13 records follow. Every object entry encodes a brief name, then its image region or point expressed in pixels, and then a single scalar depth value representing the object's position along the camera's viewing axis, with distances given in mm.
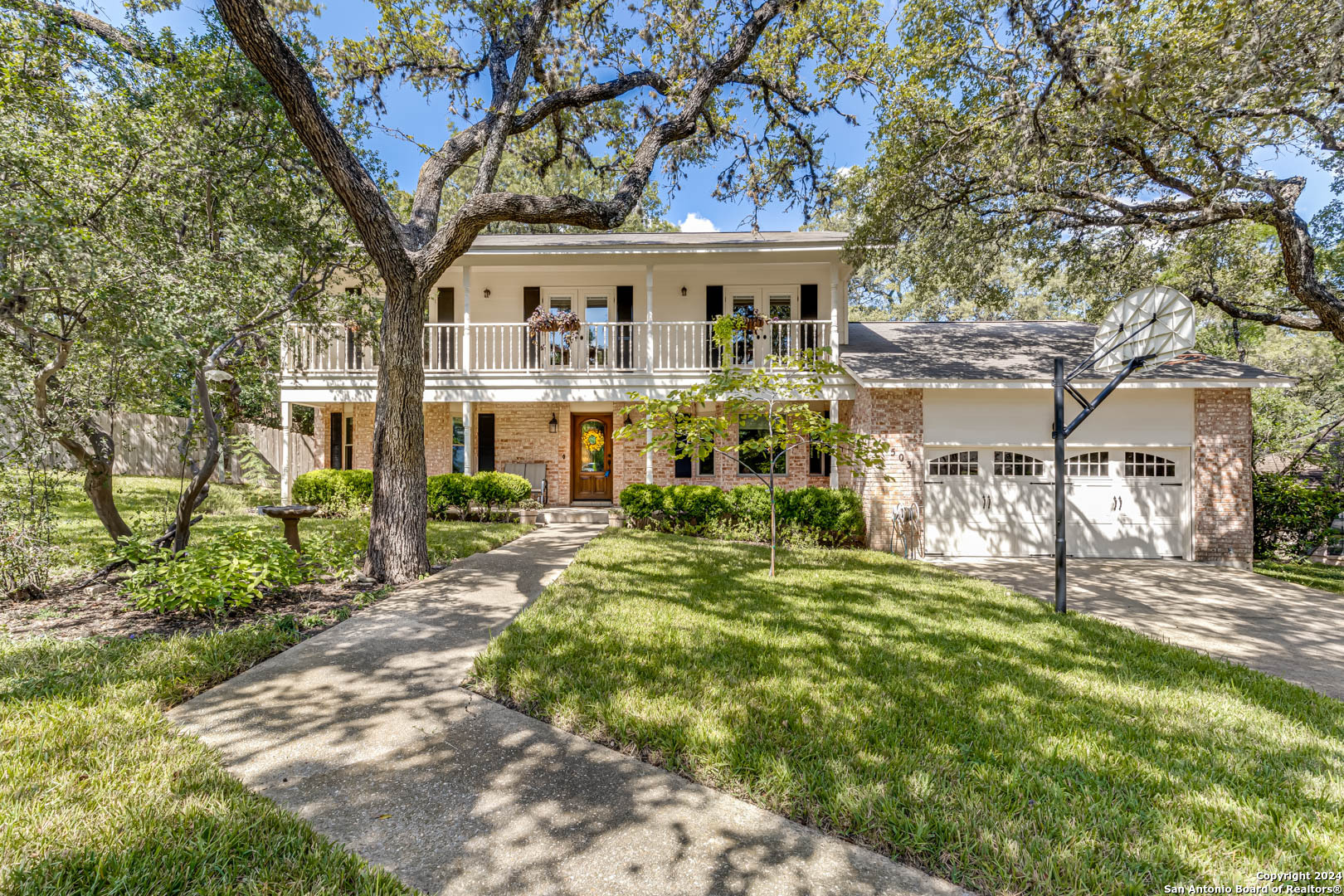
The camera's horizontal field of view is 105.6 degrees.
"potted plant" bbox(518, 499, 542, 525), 10734
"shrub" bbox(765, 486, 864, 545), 8875
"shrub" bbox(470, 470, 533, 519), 10461
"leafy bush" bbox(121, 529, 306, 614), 4219
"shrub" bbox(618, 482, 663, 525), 9633
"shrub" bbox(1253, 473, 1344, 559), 8398
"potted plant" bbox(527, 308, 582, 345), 10422
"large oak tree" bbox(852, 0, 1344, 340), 5902
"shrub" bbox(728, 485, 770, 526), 9234
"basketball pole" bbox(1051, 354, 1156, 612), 5246
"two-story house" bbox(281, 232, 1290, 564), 8414
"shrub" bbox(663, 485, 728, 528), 9414
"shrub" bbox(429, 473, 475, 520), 10352
